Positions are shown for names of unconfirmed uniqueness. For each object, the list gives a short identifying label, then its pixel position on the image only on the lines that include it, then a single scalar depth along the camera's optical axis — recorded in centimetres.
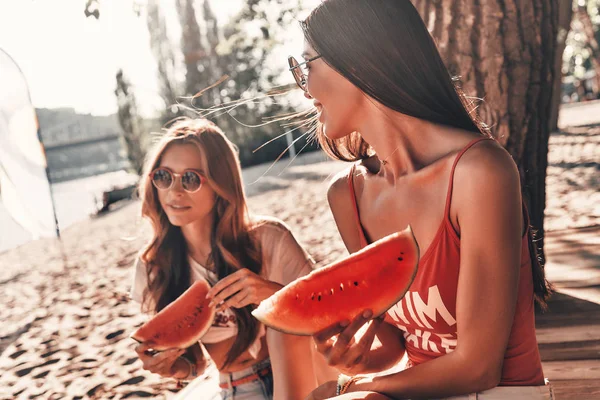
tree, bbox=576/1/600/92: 2241
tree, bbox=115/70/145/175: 3161
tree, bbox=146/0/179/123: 3950
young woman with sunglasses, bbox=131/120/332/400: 274
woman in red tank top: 167
